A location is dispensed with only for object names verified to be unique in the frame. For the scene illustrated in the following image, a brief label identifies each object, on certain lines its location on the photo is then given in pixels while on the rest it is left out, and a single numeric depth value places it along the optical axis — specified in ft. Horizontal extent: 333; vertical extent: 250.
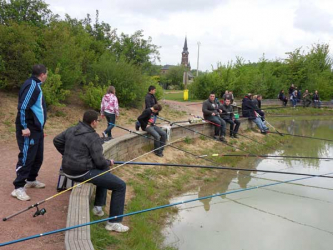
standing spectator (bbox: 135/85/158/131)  29.57
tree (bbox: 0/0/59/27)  48.30
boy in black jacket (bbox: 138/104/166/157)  28.07
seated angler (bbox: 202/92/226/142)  38.04
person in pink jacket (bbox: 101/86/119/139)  28.07
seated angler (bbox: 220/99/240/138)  40.70
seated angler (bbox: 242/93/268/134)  47.35
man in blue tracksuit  14.83
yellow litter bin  81.25
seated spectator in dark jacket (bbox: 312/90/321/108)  85.56
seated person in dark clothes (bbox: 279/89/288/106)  83.51
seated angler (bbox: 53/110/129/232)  13.53
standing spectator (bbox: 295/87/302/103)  86.30
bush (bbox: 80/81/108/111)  43.60
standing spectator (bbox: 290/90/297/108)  82.63
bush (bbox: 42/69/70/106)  37.38
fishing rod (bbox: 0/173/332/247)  10.90
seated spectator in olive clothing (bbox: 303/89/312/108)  85.30
